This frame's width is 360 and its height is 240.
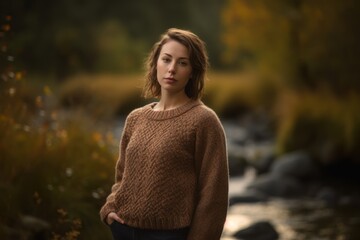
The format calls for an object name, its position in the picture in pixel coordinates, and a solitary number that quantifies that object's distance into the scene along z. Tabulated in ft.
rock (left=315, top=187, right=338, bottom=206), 31.63
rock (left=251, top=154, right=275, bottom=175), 40.52
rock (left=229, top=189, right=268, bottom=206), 31.37
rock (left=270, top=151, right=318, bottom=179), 36.50
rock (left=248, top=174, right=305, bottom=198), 33.47
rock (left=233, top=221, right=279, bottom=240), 24.17
